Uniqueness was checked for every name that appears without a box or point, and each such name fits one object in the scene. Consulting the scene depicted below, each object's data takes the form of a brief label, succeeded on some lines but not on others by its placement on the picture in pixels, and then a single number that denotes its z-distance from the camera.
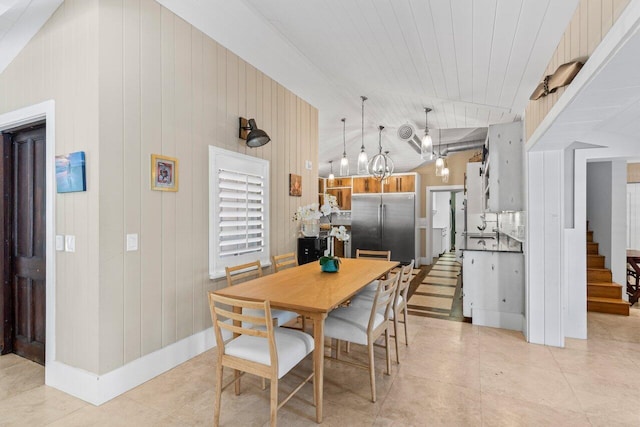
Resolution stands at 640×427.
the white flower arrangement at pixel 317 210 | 2.86
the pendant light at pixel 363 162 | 4.07
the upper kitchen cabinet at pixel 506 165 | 3.54
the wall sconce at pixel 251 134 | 3.17
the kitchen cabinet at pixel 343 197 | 8.21
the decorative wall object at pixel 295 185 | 4.18
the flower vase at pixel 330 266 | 2.90
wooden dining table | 1.89
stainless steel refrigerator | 7.37
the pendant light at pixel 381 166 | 4.04
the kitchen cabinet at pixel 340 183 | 8.16
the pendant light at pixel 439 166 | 5.29
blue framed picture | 2.15
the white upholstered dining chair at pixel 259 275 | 2.61
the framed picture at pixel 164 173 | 2.45
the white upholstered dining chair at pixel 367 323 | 2.15
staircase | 3.97
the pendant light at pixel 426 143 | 3.97
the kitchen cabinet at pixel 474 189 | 6.11
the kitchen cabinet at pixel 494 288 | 3.48
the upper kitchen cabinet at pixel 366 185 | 7.80
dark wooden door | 2.62
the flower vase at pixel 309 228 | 4.36
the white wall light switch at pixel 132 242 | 2.28
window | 2.99
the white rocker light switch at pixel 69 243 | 2.23
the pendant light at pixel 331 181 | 7.25
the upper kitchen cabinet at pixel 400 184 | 7.52
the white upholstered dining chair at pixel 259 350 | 1.73
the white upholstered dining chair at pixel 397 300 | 2.62
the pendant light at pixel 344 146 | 4.79
